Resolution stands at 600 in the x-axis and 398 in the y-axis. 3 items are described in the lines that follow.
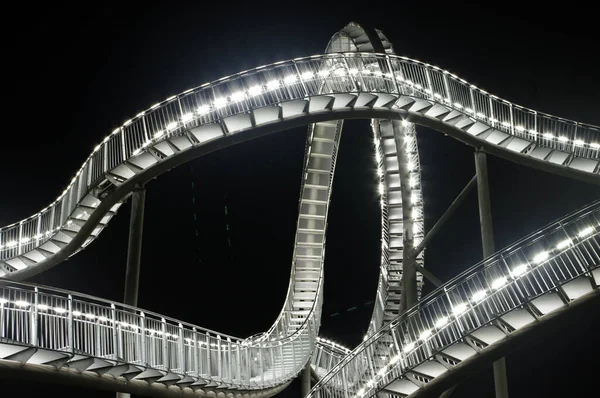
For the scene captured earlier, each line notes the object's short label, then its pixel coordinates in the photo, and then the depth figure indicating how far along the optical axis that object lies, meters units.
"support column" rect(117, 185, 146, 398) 14.05
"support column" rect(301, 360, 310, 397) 18.83
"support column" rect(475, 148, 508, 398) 15.32
